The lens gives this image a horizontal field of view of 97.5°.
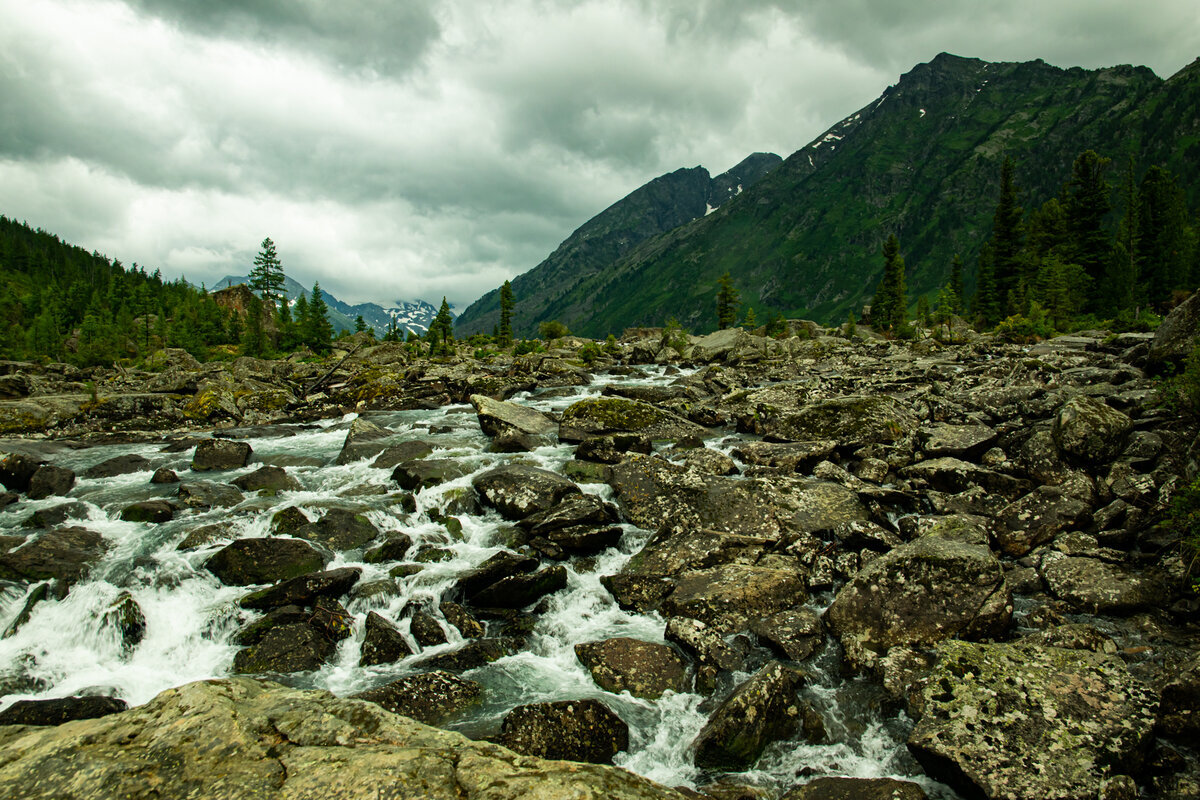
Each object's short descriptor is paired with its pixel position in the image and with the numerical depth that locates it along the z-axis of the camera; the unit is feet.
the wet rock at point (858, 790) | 19.17
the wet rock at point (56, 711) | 23.82
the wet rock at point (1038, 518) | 35.04
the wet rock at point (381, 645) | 29.73
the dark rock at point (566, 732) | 22.09
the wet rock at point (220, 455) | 63.87
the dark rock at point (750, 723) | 22.17
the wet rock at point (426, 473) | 52.34
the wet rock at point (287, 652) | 28.99
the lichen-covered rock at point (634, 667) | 27.17
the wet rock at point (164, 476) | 56.29
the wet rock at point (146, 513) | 45.93
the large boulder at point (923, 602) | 27.20
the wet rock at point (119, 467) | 60.70
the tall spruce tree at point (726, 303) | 286.66
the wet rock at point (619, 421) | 70.03
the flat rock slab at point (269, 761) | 12.59
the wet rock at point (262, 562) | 36.83
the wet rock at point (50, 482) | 52.95
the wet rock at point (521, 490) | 46.88
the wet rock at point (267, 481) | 54.95
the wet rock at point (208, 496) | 49.37
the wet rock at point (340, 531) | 42.27
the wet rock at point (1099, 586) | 27.68
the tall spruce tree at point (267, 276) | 309.83
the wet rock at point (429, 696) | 24.84
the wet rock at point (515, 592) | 34.30
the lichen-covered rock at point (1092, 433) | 40.09
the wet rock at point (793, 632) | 28.63
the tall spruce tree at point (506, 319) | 294.66
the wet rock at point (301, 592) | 33.78
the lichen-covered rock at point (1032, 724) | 18.61
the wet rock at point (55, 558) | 35.14
